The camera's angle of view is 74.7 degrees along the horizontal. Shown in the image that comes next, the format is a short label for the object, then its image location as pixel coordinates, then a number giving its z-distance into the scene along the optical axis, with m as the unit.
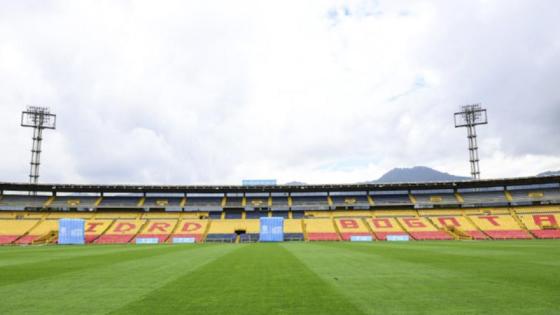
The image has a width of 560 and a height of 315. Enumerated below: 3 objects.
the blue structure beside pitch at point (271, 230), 55.97
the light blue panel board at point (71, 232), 52.09
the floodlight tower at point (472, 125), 72.25
